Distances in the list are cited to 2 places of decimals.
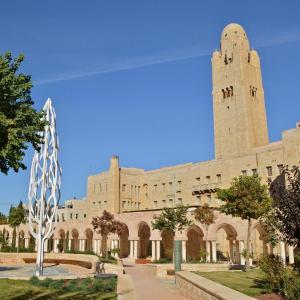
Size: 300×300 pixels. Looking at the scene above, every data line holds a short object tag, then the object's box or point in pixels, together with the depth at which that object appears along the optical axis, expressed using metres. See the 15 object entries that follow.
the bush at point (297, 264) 13.79
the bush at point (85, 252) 40.94
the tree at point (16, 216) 60.19
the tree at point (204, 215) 35.22
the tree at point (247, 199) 26.97
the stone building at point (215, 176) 43.66
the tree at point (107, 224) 37.78
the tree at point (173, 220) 36.18
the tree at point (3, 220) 86.74
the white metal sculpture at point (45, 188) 26.95
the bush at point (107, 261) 31.67
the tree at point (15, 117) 11.78
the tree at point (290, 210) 13.91
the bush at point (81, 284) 18.28
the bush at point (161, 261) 37.85
